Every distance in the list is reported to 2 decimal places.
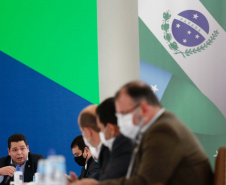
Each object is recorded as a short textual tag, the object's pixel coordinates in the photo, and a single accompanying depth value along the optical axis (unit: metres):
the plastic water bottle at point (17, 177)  6.37
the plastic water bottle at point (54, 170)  3.46
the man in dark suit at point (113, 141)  4.45
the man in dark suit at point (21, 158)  8.87
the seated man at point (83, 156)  7.53
